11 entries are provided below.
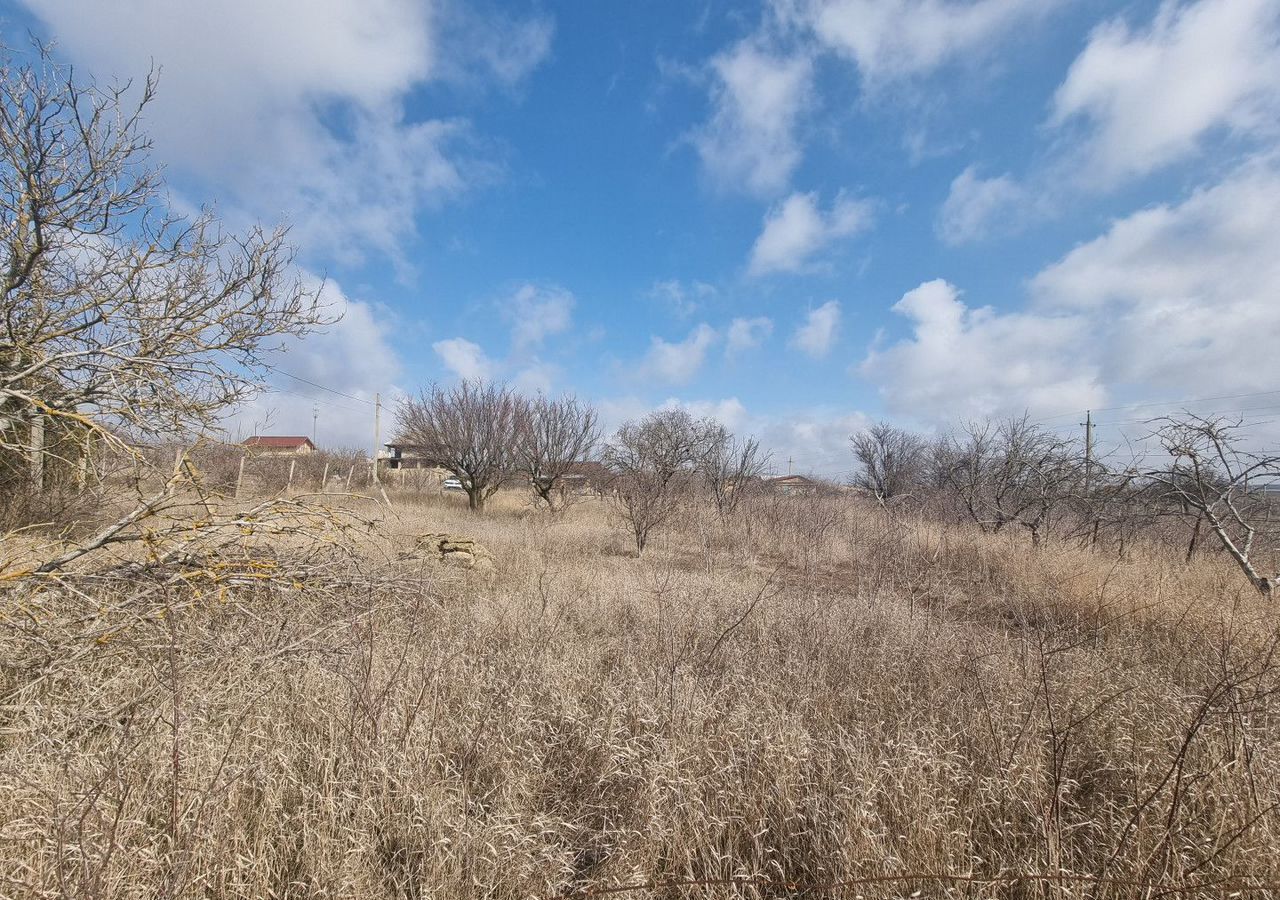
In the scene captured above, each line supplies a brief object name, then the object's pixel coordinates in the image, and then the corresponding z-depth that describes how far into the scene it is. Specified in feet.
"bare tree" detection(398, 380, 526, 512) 62.69
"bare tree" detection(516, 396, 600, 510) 65.41
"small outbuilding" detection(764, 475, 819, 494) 59.52
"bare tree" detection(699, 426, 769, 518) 49.36
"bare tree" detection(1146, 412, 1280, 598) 16.47
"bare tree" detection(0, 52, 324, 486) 11.37
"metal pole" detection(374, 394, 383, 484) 87.08
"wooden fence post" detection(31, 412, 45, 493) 15.32
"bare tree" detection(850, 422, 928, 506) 84.64
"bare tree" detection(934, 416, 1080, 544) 30.48
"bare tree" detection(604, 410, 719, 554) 32.89
